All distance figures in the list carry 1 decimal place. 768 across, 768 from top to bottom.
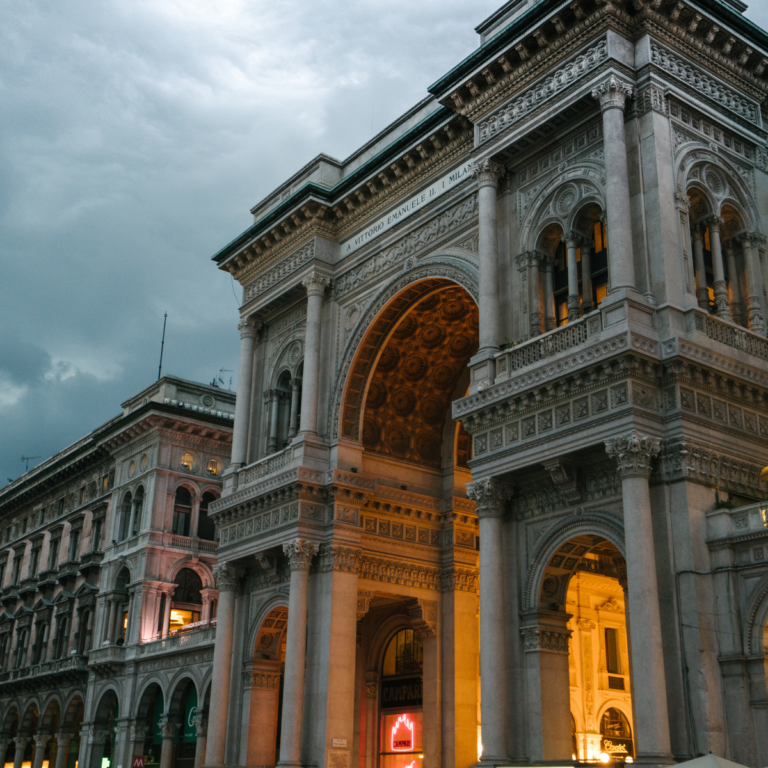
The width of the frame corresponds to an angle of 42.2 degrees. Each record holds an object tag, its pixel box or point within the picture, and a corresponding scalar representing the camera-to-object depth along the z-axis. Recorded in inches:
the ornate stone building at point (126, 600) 1889.8
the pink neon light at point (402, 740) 1318.9
